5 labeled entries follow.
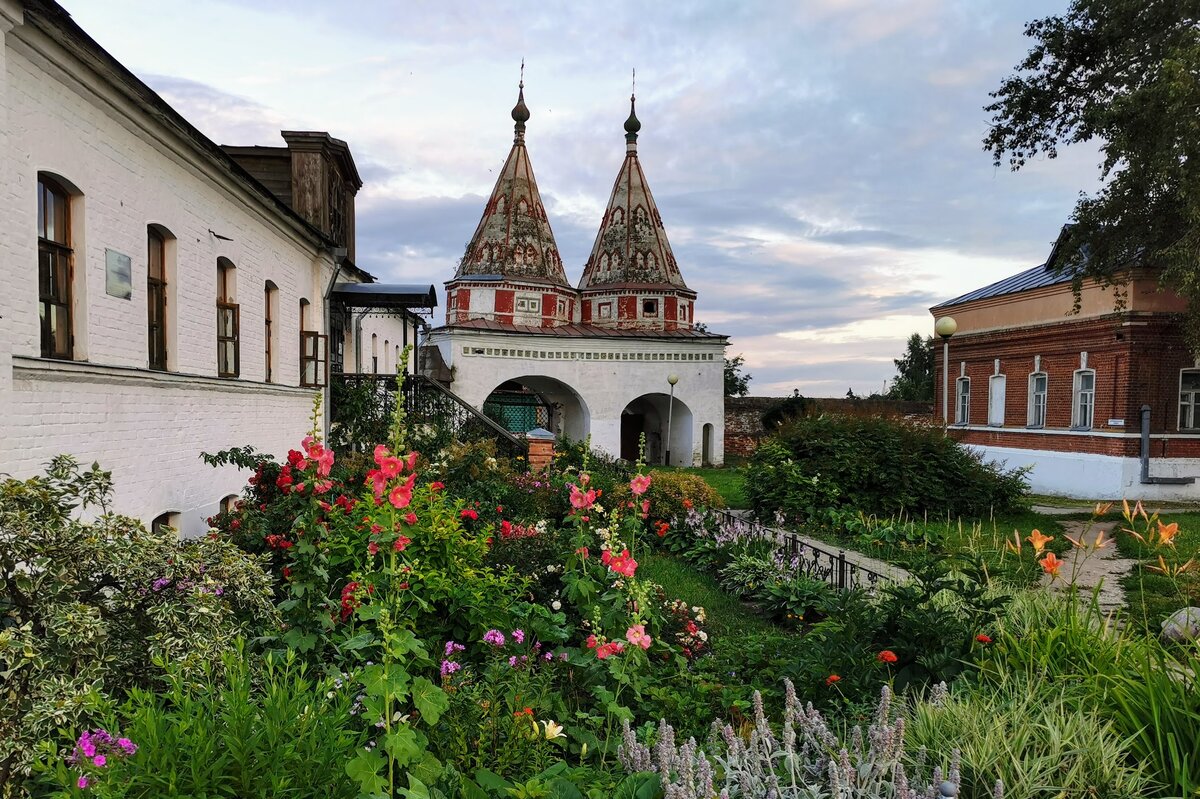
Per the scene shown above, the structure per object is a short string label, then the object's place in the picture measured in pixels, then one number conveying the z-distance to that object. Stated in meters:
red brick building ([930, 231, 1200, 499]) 16.56
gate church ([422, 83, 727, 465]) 24.33
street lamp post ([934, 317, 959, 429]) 11.88
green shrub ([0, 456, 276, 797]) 2.61
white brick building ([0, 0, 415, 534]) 4.95
